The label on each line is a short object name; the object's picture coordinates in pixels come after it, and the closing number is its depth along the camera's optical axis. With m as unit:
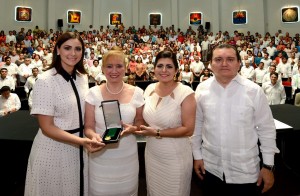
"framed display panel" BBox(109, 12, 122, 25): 21.52
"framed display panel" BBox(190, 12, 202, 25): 21.77
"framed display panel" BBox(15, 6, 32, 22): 19.42
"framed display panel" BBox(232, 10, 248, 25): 20.72
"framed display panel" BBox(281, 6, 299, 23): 19.45
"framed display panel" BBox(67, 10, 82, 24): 20.86
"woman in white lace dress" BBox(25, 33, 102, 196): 1.80
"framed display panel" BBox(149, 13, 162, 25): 22.03
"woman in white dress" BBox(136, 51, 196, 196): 2.07
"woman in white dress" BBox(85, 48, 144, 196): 1.94
